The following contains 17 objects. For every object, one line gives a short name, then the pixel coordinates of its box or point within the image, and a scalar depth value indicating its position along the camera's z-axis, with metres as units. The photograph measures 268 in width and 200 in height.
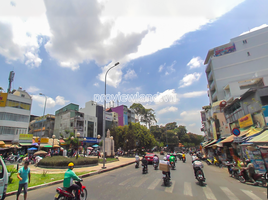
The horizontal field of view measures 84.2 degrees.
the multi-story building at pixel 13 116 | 26.56
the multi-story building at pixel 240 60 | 33.62
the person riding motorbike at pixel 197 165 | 8.81
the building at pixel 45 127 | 45.94
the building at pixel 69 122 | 41.47
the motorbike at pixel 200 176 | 8.36
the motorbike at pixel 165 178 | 8.25
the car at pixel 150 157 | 19.32
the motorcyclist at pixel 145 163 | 12.37
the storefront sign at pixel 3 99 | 27.02
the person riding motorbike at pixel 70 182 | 5.35
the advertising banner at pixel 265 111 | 11.98
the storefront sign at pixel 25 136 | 27.75
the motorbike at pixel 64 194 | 5.13
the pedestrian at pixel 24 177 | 5.76
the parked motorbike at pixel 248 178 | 8.37
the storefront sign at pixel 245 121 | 14.00
